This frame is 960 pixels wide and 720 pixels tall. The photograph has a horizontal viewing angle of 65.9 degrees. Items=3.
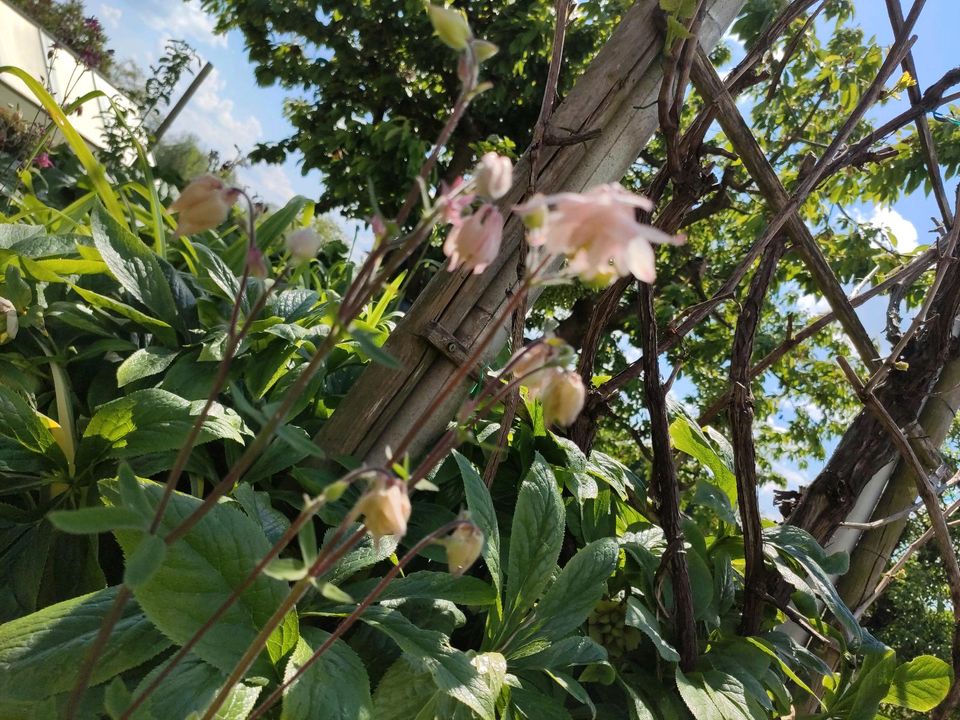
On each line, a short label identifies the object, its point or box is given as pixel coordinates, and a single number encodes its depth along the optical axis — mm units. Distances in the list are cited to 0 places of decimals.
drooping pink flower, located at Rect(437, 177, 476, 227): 385
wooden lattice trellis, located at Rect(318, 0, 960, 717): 1034
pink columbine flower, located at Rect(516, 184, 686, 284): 345
